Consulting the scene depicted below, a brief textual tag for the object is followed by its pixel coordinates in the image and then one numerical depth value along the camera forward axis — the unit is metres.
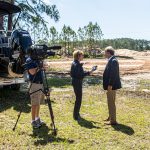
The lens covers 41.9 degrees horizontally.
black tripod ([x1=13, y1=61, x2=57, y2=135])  4.14
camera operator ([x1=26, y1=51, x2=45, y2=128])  4.34
